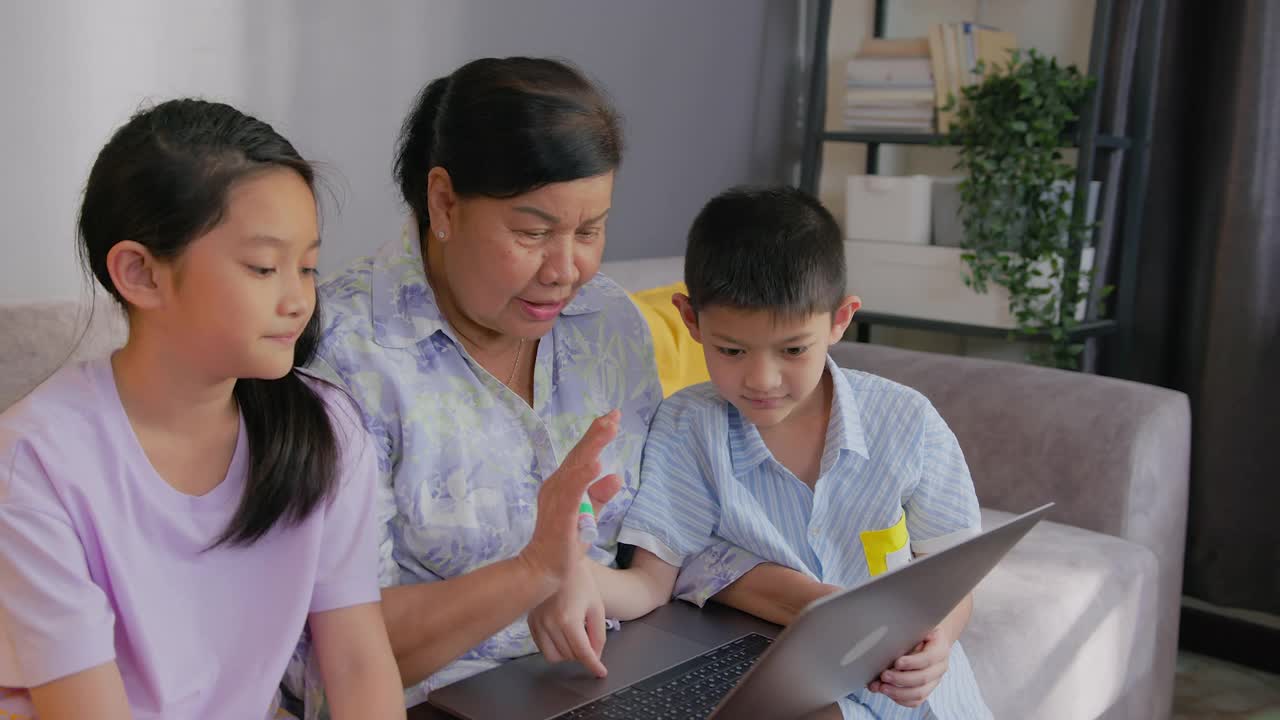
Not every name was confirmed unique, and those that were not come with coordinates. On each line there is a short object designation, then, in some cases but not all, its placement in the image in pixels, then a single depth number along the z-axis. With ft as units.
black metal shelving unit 9.32
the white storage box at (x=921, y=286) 9.80
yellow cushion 6.05
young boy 4.27
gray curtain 8.86
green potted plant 9.37
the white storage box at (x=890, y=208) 10.27
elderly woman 3.77
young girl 3.00
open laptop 3.07
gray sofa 5.65
